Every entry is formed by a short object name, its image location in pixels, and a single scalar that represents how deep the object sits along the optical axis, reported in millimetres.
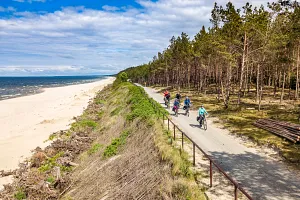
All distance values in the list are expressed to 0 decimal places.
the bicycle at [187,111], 25872
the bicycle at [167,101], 33094
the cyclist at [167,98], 33156
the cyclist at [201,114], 20127
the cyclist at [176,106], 26405
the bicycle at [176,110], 26312
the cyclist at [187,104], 25858
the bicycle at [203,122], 19800
